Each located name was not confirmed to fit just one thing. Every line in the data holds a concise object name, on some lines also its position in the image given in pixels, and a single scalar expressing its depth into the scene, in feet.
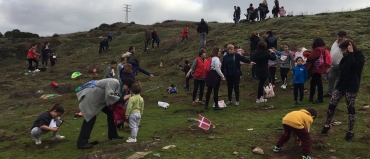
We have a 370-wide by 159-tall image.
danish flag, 27.89
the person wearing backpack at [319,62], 35.81
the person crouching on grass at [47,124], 28.14
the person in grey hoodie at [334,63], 31.12
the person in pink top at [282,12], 108.27
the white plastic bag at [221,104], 38.96
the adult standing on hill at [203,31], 80.14
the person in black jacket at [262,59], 37.40
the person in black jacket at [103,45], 119.15
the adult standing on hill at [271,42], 47.91
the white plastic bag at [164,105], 42.91
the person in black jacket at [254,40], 49.33
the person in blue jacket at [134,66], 39.89
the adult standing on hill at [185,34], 105.53
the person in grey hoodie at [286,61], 45.80
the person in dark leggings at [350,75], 23.85
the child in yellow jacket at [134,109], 25.35
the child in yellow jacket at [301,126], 21.31
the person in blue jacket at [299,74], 36.86
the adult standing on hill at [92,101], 25.70
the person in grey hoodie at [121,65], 39.14
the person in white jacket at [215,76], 36.45
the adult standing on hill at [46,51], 85.32
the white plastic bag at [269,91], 42.68
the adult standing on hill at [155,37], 105.21
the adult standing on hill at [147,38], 102.47
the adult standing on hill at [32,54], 76.38
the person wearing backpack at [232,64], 37.83
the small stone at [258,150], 22.81
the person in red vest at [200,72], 39.99
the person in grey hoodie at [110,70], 41.66
